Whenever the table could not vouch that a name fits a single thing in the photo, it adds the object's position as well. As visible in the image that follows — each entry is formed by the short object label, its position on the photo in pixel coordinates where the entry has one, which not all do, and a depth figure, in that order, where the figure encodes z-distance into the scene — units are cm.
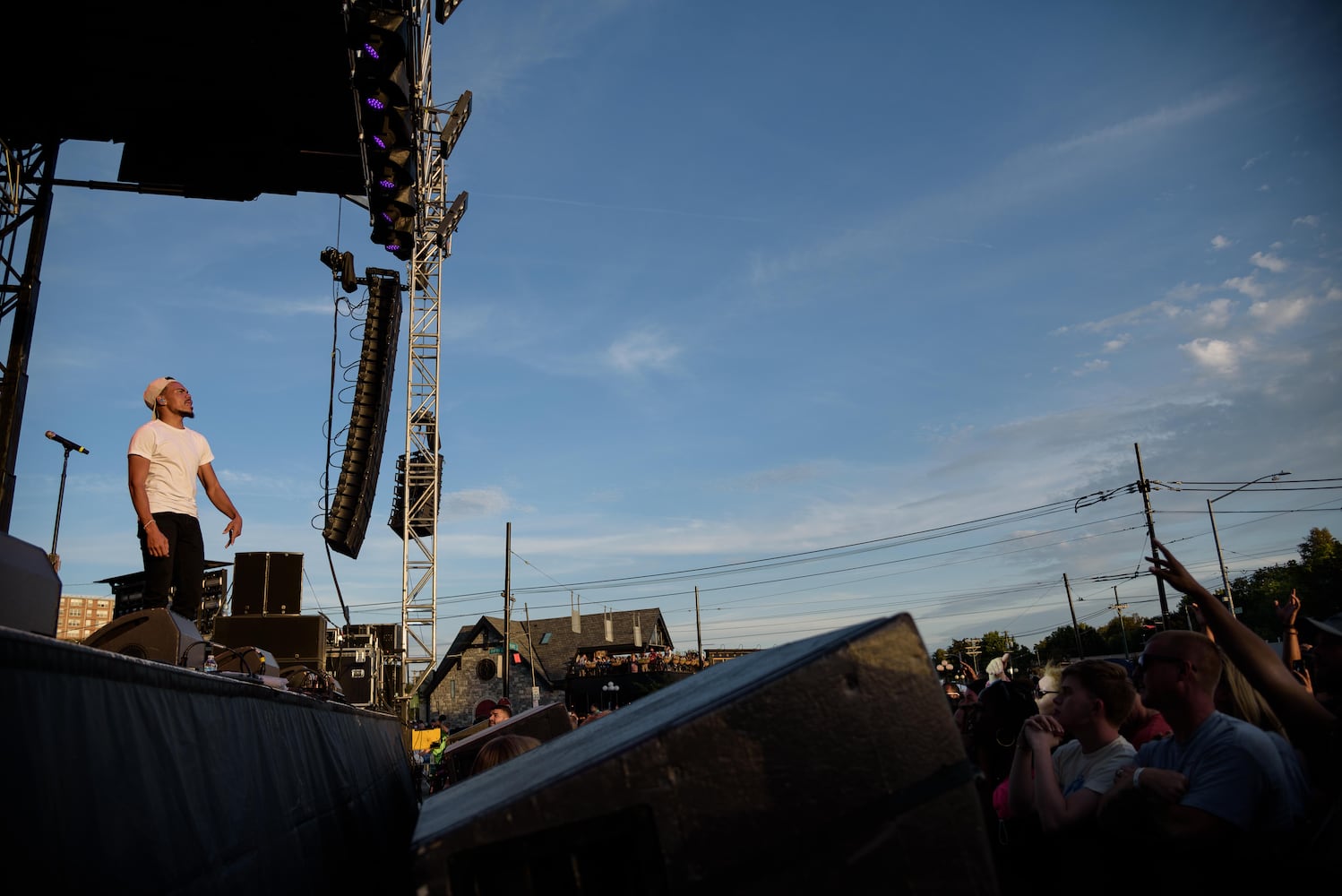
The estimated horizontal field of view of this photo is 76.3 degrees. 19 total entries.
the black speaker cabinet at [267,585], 1306
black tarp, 122
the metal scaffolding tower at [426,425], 1914
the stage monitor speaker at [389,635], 1988
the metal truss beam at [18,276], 769
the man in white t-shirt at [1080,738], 309
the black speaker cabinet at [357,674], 1605
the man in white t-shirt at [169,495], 482
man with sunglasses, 236
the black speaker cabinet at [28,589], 280
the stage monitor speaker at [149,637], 427
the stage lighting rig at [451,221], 1997
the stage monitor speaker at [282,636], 1251
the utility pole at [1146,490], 3039
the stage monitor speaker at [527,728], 656
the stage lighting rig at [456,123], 1769
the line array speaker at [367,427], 1595
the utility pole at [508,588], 2989
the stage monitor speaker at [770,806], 115
